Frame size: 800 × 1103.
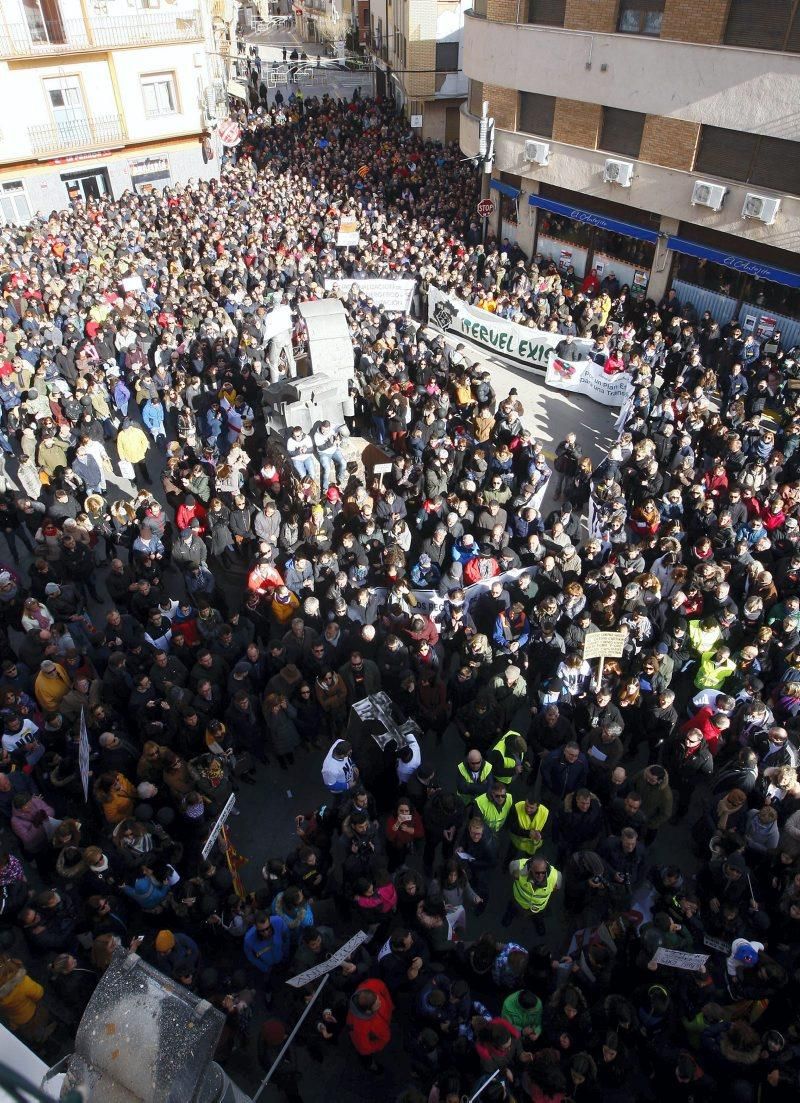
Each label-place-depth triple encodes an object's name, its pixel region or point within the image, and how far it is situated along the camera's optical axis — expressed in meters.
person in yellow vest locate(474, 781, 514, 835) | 6.30
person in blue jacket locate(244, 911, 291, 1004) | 5.45
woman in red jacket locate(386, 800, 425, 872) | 6.37
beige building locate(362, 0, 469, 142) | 32.88
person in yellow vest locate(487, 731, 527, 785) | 6.75
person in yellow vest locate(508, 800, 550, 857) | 6.28
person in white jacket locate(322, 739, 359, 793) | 6.82
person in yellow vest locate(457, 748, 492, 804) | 6.61
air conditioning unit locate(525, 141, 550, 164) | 19.91
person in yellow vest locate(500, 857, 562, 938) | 5.80
